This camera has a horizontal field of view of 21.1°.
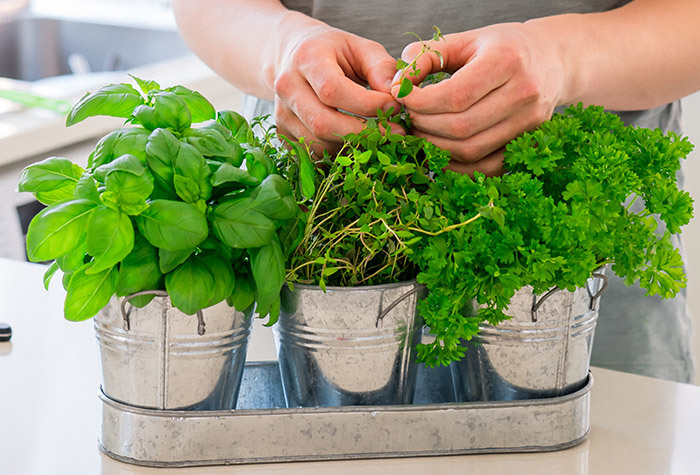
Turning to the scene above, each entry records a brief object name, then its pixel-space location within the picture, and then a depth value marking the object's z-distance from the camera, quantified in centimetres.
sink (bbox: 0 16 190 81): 455
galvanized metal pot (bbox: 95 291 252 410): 137
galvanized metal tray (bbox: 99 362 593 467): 139
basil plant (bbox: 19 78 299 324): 131
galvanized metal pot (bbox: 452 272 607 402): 141
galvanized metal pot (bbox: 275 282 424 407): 138
